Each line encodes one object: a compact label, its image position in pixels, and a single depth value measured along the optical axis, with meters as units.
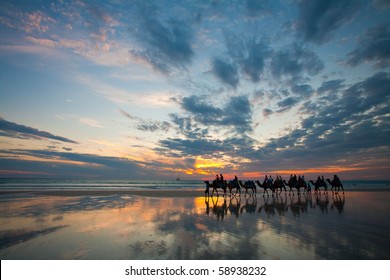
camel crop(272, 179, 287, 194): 28.02
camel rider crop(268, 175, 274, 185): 29.10
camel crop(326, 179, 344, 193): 28.62
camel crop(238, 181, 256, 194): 27.39
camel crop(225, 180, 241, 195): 25.27
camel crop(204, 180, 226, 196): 23.89
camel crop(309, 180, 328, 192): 29.77
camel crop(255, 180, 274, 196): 28.16
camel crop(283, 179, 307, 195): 29.17
